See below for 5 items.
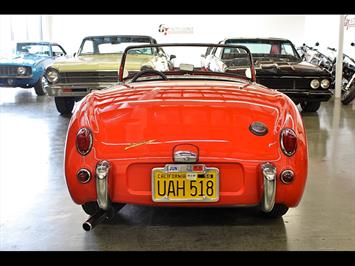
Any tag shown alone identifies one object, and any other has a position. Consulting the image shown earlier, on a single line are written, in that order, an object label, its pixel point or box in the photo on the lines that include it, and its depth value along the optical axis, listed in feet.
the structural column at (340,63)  30.96
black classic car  22.86
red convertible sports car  8.13
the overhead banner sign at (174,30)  56.34
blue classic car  29.86
